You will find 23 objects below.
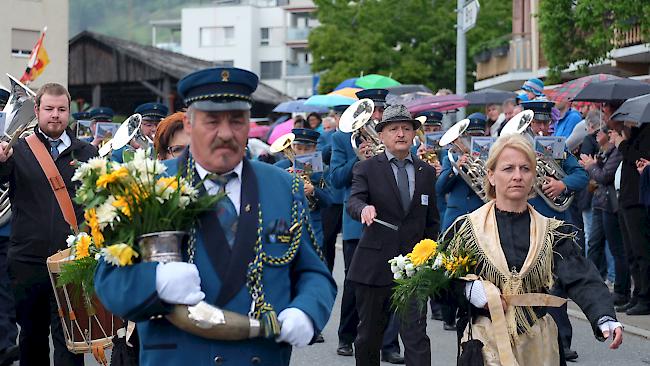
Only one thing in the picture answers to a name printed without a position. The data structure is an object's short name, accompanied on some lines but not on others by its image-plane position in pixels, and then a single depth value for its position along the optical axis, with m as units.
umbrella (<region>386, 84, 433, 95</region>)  22.81
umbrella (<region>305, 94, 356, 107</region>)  21.30
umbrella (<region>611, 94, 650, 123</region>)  11.31
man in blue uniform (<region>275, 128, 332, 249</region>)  11.59
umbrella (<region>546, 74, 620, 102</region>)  15.04
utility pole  24.30
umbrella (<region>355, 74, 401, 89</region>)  23.20
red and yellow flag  16.85
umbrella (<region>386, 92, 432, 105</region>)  20.20
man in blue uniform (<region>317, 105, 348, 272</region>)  12.91
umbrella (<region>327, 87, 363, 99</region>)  22.19
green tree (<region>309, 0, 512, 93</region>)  43.38
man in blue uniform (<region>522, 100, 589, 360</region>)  10.12
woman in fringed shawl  6.04
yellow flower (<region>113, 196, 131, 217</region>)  4.45
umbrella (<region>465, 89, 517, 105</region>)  18.75
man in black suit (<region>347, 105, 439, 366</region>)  9.05
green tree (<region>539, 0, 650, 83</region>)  20.66
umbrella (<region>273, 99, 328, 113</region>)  23.91
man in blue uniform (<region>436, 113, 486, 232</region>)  11.40
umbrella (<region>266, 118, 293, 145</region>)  24.93
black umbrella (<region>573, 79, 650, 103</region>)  13.48
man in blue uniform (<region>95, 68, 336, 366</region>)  4.53
